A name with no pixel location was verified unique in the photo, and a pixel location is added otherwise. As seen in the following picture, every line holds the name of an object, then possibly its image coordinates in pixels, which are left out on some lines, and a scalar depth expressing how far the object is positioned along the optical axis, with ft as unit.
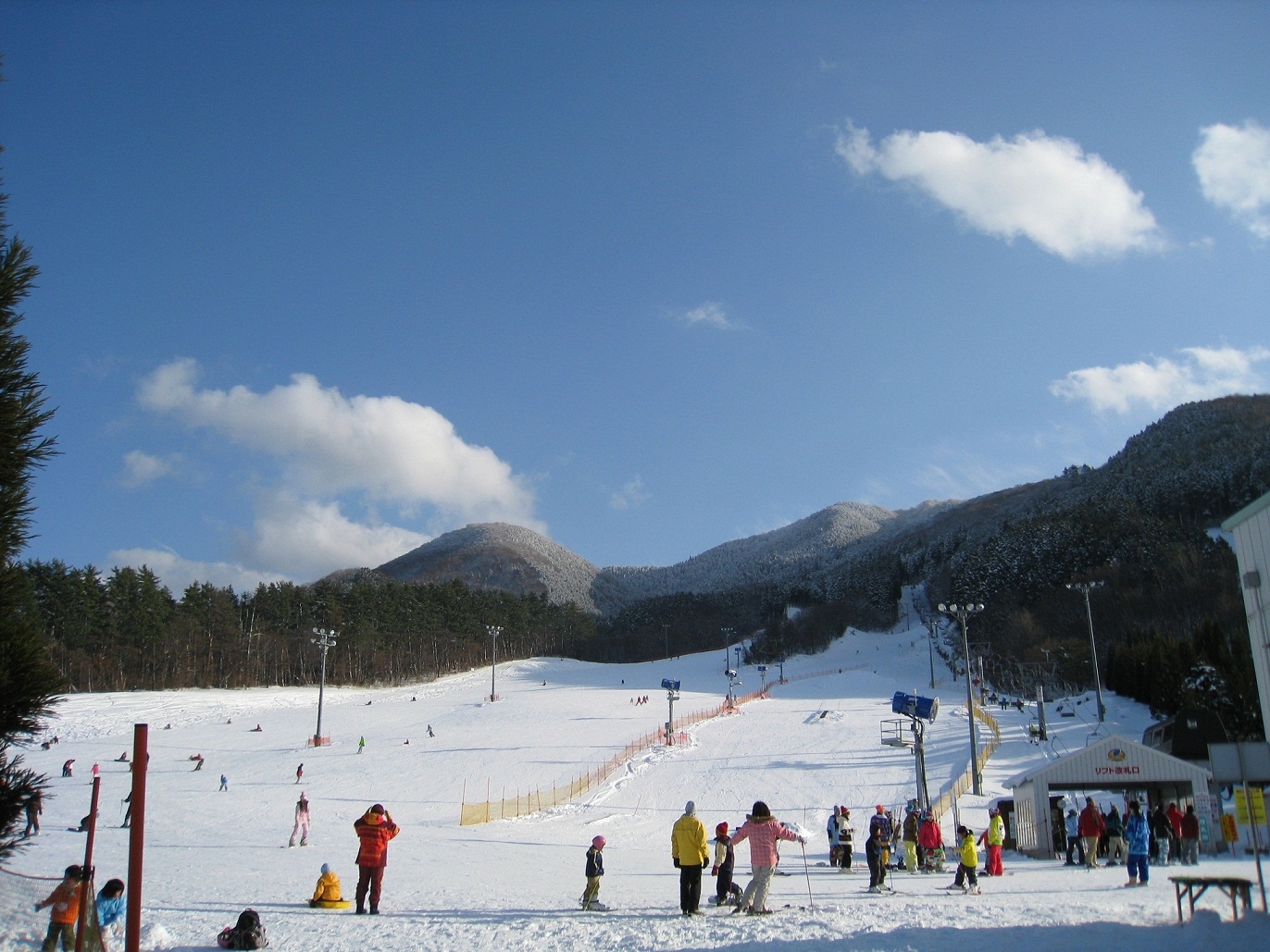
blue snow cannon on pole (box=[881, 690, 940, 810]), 75.20
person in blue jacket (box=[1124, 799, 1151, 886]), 42.83
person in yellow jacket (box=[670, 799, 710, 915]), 34.76
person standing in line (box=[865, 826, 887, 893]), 44.80
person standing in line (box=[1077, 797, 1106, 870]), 52.24
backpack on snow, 28.73
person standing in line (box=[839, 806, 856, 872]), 54.95
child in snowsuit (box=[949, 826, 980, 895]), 44.01
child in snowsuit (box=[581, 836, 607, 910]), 37.55
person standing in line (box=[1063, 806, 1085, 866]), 56.34
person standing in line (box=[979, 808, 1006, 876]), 52.19
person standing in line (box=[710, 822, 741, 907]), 37.86
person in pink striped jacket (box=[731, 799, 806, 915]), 35.40
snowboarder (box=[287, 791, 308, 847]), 62.54
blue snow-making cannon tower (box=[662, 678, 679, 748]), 128.16
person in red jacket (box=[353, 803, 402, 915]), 37.42
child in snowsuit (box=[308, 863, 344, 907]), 38.65
